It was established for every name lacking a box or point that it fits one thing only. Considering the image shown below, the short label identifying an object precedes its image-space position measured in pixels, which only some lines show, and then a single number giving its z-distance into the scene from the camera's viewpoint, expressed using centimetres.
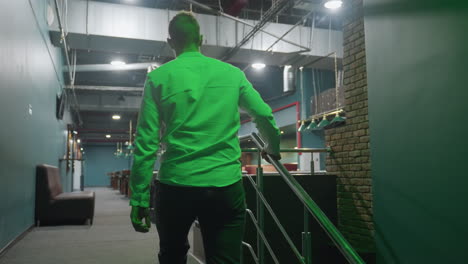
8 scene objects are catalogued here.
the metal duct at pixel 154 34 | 685
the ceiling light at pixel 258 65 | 878
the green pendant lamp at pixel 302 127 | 827
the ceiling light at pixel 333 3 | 586
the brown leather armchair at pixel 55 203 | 612
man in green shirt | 127
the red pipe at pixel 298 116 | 1143
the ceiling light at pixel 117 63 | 977
